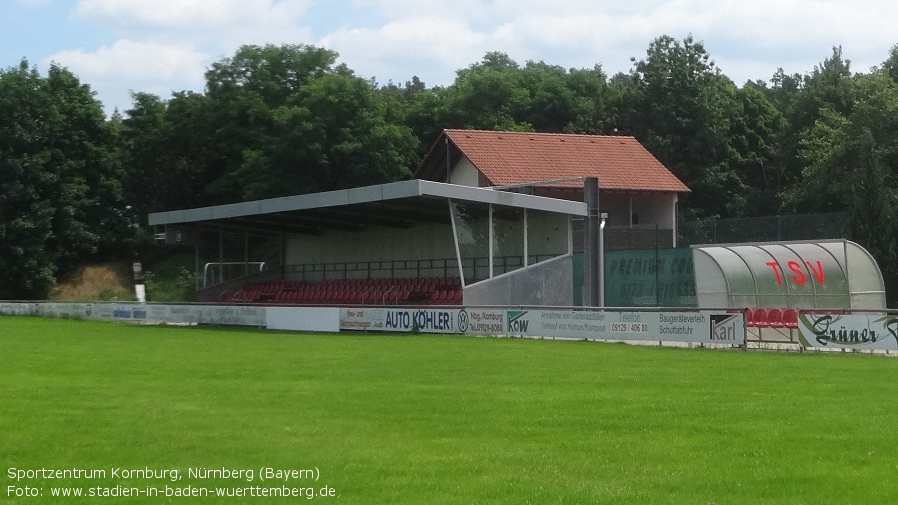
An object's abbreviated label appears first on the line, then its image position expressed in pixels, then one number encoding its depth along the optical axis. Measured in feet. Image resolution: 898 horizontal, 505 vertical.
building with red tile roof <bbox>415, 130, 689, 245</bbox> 174.60
